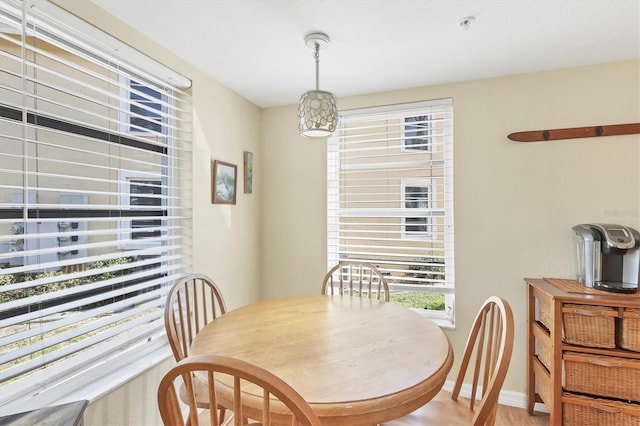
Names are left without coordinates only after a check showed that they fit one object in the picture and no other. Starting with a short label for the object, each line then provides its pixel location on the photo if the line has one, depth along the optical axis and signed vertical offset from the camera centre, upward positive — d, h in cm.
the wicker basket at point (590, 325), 175 -64
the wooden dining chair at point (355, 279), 224 -56
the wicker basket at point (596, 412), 170 -110
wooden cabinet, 171 -81
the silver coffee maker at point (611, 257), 184 -28
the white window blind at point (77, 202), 128 +5
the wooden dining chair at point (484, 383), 100 -61
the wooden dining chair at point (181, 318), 131 -53
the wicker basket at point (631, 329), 170 -64
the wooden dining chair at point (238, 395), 74 -47
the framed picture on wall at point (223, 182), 234 +23
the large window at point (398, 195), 252 +13
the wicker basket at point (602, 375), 171 -90
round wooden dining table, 92 -53
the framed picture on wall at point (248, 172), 274 +34
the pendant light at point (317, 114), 151 +46
